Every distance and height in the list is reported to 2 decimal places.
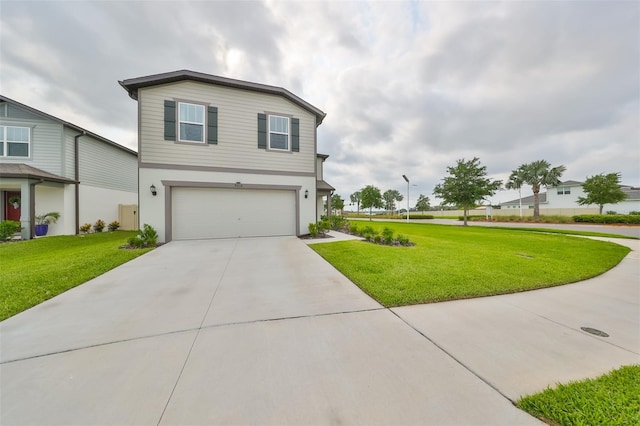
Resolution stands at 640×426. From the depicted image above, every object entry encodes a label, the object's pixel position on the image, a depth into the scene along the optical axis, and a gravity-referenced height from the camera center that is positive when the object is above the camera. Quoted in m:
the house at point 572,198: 30.34 +2.33
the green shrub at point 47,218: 10.17 -0.25
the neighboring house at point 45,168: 9.50 +2.14
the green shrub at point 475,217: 32.20 -0.65
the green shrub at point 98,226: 12.00 -0.73
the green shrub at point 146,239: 7.48 -0.92
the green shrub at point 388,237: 8.20 -0.91
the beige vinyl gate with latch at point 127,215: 13.78 -0.17
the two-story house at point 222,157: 8.41 +2.36
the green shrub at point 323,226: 9.81 -0.59
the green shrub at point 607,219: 20.27 -0.56
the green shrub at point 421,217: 38.62 -0.74
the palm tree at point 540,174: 23.92 +4.29
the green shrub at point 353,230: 10.83 -0.86
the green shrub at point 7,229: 8.82 -0.66
